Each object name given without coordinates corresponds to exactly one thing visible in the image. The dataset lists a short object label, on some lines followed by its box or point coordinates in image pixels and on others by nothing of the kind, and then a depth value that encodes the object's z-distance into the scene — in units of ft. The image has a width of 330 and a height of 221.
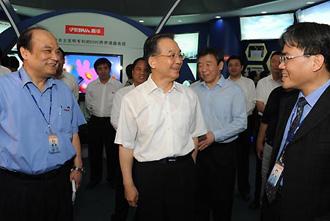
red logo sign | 17.34
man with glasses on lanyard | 4.93
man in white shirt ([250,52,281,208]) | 12.44
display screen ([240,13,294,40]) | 33.24
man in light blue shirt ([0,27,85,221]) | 6.22
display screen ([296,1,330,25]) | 26.96
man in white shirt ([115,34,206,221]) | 6.97
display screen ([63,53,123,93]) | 17.69
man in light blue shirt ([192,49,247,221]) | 9.39
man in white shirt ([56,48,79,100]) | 14.47
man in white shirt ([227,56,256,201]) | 13.89
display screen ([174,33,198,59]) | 40.94
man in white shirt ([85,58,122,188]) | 15.03
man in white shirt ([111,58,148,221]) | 10.27
